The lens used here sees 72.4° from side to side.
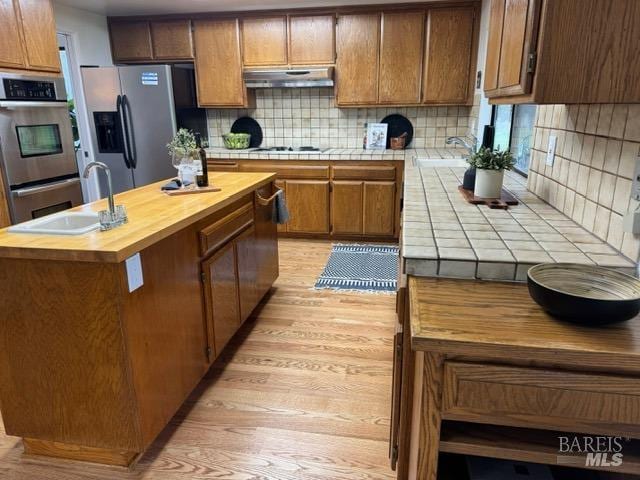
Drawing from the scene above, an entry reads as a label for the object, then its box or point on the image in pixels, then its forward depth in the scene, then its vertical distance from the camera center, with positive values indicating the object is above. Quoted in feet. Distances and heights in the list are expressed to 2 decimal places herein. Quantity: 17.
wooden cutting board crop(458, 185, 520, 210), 6.26 -1.19
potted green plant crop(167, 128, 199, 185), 7.98 -0.52
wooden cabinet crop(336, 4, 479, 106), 13.12 +1.88
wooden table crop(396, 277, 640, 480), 3.11 -1.88
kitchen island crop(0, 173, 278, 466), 4.79 -2.41
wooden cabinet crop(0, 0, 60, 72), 9.41 +1.95
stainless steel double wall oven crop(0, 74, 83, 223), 9.27 -0.51
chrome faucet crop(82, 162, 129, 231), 5.37 -1.12
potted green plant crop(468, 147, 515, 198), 6.64 -0.73
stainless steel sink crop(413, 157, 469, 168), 12.31 -1.17
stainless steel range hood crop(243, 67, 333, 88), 13.58 +1.34
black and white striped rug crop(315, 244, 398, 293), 11.04 -3.97
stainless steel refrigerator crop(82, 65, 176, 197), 13.37 +0.11
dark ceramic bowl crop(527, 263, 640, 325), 3.21 -1.34
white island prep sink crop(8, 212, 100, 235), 5.24 -1.24
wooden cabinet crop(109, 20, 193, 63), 14.38 +2.67
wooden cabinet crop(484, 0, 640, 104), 3.62 +0.55
